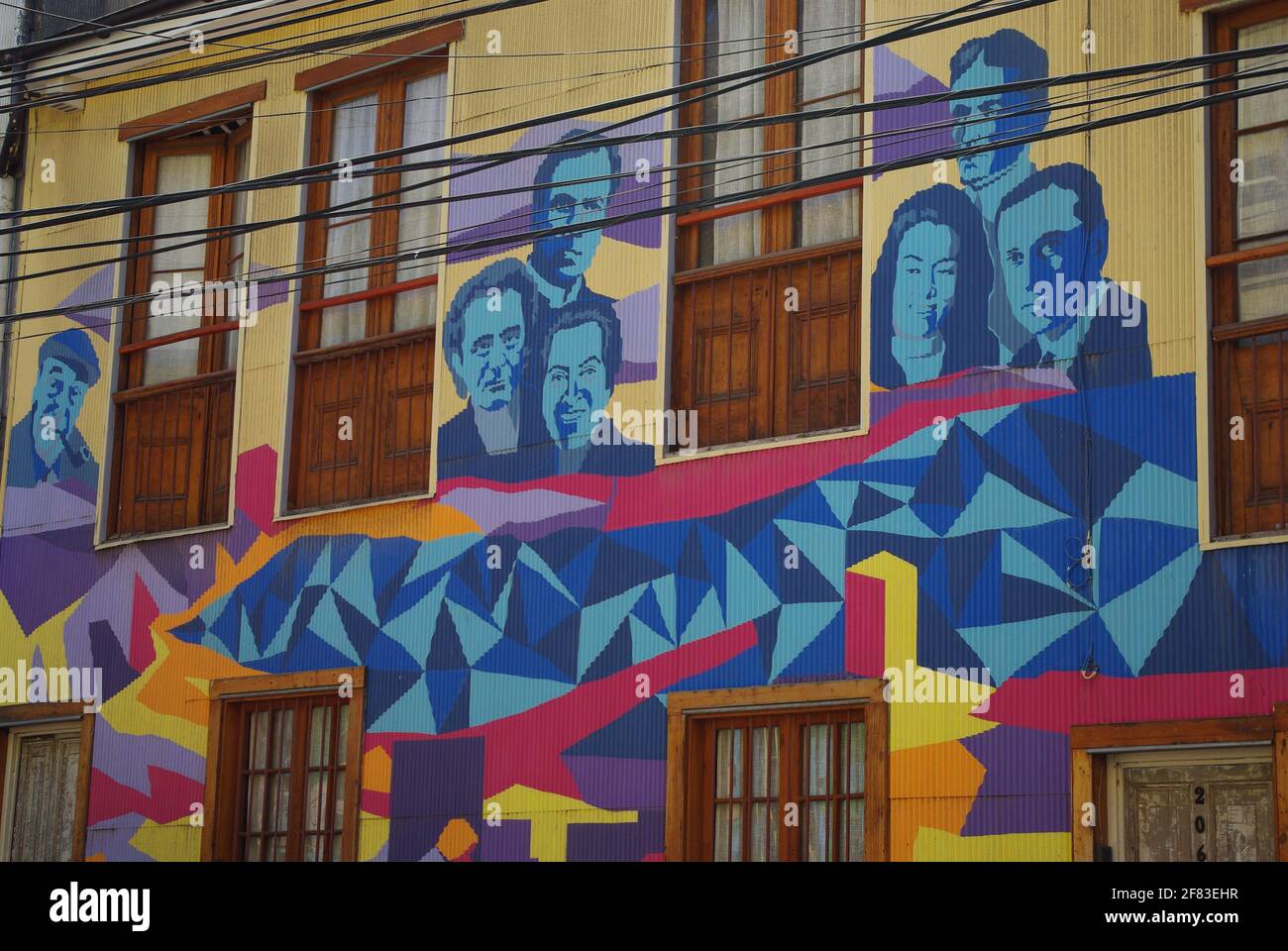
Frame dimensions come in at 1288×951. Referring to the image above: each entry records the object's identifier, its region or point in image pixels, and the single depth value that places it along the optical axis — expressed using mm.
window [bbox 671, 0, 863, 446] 14023
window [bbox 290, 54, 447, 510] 16156
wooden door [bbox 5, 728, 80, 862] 17672
